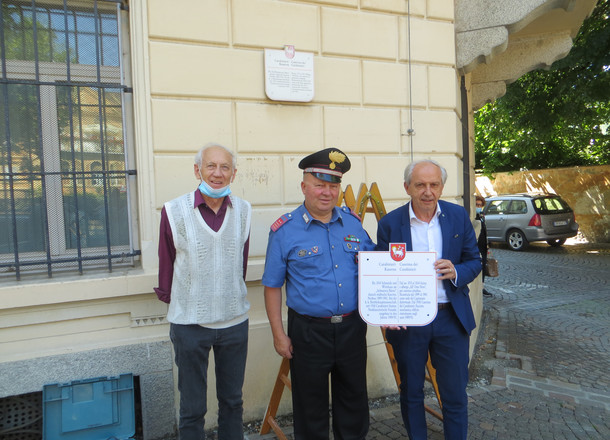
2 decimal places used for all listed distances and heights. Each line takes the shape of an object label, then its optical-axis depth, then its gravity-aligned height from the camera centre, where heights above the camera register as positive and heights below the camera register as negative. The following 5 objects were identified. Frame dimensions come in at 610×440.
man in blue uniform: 2.51 -0.52
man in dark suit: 2.67 -0.60
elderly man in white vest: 2.54 -0.39
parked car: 12.51 -0.53
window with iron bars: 3.05 +0.57
